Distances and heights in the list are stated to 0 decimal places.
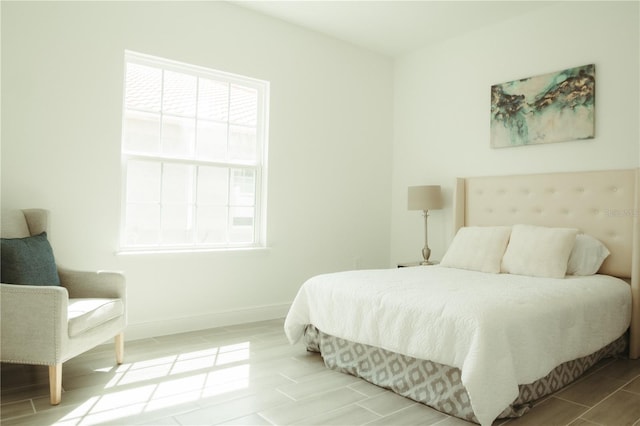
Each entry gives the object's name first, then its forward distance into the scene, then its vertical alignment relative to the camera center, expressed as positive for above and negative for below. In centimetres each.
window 367 +47
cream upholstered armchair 233 -55
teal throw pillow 258 -33
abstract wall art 378 +100
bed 222 -50
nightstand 461 -49
